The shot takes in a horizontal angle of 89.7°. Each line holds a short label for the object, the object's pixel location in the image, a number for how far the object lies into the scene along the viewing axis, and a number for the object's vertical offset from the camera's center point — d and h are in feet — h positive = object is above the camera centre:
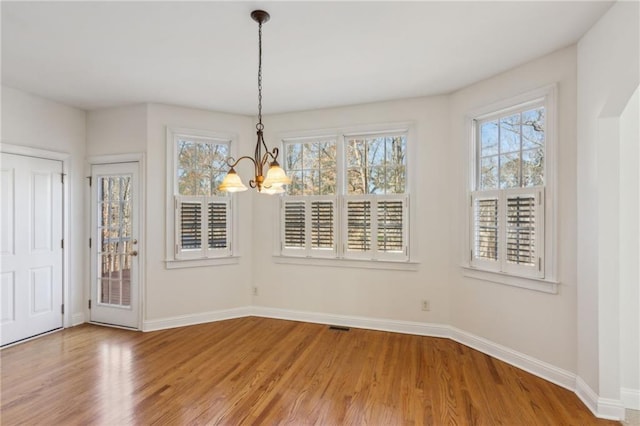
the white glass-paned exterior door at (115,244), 13.12 -1.41
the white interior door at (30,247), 11.34 -1.35
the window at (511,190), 9.27 +0.69
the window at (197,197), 13.29 +0.59
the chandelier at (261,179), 7.10 +0.73
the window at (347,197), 12.76 +0.58
